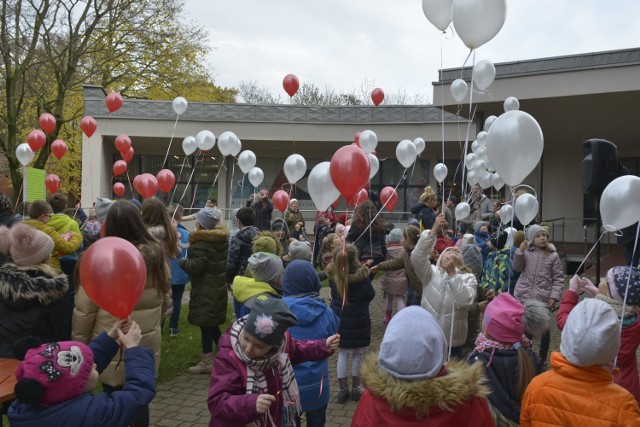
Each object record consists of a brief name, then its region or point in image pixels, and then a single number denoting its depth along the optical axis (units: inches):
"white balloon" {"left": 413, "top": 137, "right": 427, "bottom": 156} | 477.7
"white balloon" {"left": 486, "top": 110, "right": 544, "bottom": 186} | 153.7
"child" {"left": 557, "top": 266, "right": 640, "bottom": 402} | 133.8
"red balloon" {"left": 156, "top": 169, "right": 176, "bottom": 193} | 469.7
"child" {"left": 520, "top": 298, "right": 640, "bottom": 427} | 93.8
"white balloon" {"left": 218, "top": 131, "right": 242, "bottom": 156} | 482.6
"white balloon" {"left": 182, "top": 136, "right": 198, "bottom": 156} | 531.5
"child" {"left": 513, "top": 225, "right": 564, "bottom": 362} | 244.1
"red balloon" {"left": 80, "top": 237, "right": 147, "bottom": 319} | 107.0
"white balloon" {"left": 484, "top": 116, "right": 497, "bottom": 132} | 411.5
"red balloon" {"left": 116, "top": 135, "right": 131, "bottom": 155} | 553.3
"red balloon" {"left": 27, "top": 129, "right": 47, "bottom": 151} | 504.7
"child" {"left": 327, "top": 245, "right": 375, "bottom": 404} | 208.1
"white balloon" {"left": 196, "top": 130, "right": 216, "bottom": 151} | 504.1
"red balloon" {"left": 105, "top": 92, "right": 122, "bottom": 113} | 516.4
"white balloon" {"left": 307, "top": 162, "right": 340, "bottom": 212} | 233.1
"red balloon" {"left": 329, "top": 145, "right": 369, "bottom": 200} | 191.0
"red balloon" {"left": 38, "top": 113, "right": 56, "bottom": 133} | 532.1
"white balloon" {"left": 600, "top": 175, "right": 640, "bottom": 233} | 153.6
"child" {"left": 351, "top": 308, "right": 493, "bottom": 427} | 82.9
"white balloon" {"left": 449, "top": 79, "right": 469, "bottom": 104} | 381.4
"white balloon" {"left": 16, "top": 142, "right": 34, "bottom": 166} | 506.0
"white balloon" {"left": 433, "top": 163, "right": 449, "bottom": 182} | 444.9
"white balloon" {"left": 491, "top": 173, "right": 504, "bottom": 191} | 429.4
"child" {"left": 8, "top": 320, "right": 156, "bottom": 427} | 85.2
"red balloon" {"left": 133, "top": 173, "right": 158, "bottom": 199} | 411.2
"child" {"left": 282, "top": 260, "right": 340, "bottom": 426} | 145.1
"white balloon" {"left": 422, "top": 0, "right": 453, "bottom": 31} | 229.1
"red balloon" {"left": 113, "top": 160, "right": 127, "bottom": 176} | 552.8
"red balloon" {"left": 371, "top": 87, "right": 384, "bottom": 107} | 537.0
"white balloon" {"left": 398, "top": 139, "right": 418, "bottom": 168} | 406.0
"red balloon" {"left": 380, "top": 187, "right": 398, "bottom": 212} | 439.3
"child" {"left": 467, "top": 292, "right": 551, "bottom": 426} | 122.6
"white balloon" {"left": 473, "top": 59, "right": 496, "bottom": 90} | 343.6
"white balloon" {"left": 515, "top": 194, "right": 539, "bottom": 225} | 280.2
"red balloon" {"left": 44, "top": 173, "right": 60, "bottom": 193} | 495.4
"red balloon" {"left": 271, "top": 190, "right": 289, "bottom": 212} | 404.5
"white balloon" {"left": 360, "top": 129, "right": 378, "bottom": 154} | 434.9
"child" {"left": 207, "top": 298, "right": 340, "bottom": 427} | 100.6
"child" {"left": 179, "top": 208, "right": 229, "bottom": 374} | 229.9
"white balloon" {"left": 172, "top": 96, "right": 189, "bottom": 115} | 542.0
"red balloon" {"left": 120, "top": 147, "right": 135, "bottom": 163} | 561.9
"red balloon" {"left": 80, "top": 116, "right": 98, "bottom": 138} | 514.9
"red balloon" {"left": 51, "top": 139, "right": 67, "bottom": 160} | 515.2
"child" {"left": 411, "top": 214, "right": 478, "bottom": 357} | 176.4
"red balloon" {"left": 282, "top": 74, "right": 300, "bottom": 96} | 477.1
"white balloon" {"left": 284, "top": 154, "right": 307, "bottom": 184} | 347.6
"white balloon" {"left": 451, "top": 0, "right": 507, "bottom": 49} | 191.6
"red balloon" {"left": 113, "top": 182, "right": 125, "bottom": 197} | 606.6
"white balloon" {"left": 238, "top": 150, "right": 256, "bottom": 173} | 476.7
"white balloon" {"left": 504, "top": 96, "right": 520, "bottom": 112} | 413.1
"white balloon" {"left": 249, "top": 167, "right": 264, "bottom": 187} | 486.0
